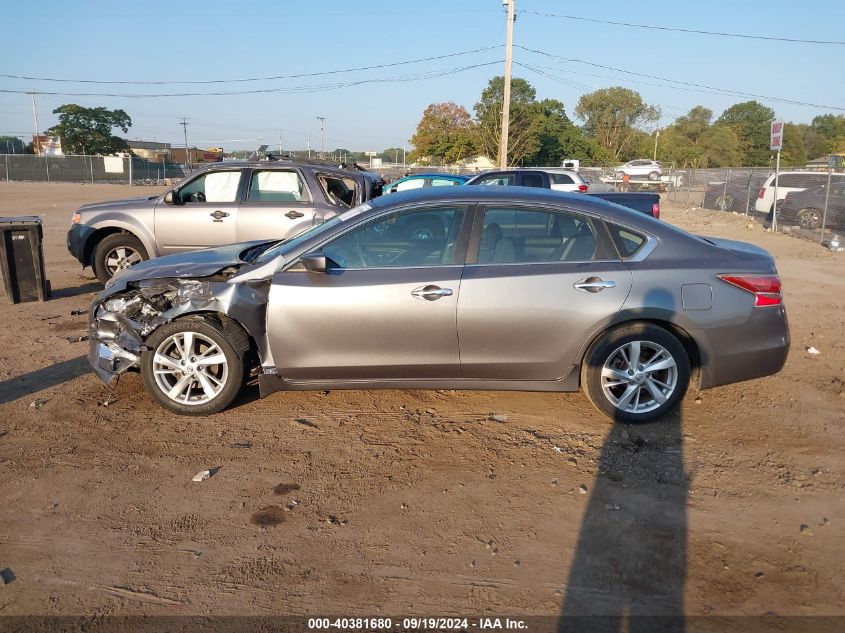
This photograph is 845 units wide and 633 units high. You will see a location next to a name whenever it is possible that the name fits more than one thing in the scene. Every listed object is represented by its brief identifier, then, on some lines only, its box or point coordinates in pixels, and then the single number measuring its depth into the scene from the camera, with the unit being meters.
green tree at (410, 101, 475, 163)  57.72
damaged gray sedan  4.55
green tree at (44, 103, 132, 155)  75.94
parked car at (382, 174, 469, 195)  16.23
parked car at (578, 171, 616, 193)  27.76
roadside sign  17.61
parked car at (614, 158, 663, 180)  45.33
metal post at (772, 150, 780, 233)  18.72
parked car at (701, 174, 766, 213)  25.45
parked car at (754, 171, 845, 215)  20.20
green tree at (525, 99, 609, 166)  62.75
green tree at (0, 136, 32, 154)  81.46
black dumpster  8.41
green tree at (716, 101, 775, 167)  77.75
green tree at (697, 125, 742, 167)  72.00
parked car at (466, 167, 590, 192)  15.32
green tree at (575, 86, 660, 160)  75.12
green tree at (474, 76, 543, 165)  56.28
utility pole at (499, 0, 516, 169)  26.00
